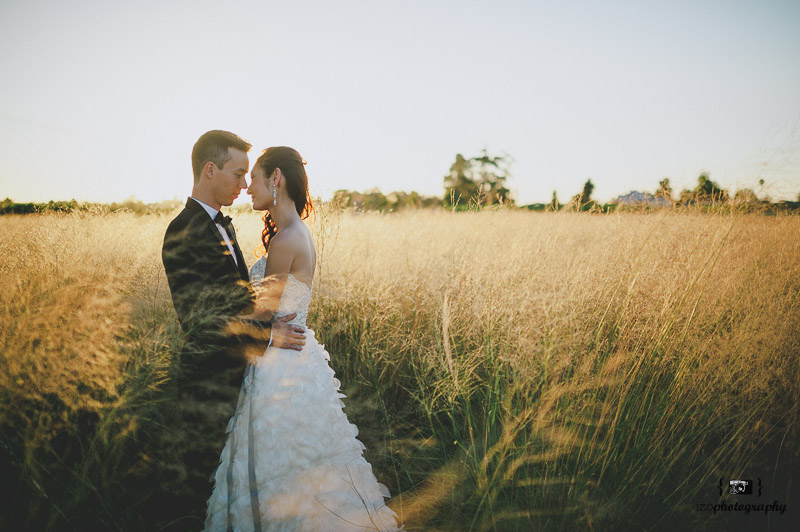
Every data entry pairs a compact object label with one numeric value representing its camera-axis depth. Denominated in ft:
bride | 5.41
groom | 5.50
